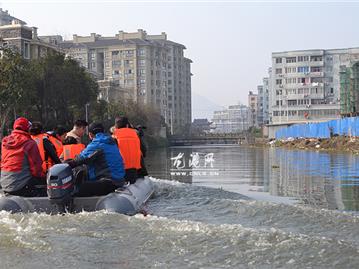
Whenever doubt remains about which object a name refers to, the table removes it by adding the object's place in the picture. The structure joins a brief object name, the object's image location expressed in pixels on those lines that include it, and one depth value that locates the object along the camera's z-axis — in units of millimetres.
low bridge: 116688
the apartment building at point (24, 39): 69688
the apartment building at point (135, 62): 139625
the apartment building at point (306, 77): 105688
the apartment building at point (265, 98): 155600
